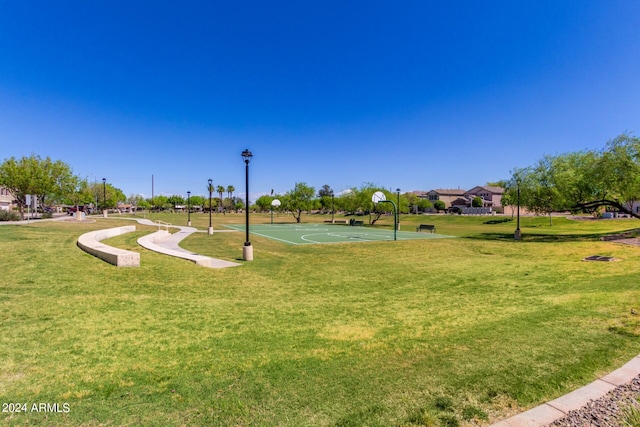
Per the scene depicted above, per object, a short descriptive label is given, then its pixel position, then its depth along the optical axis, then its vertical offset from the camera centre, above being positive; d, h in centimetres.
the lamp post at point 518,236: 2774 -256
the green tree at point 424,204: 9571 +45
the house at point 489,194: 10439 +383
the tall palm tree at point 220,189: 12681 +619
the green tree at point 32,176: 3531 +323
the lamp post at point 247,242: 1463 -171
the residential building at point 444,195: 11112 +357
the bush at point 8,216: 2977 -108
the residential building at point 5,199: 5809 +99
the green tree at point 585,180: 2348 +202
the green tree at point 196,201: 12794 +157
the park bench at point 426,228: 3532 -246
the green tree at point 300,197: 5769 +148
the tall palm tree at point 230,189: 13475 +661
